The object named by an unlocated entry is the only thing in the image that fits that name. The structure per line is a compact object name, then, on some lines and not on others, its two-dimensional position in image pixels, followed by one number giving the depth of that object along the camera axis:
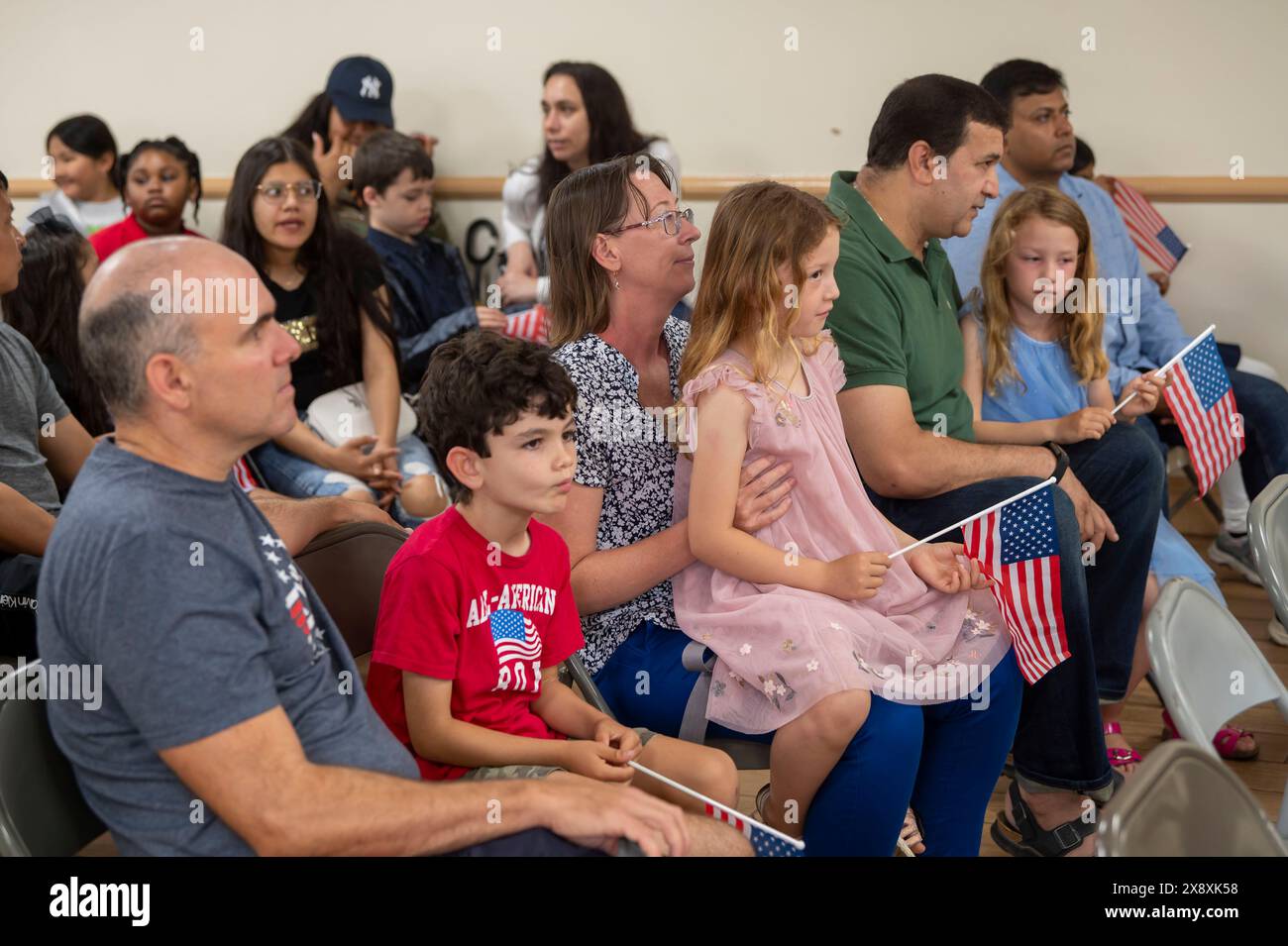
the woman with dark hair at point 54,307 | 2.88
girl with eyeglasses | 3.19
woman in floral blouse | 2.00
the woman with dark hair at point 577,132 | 4.30
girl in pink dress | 1.89
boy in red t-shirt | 1.61
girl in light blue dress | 2.81
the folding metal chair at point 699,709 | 1.95
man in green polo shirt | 2.32
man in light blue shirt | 3.74
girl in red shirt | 4.14
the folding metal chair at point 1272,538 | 2.08
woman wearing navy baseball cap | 4.56
